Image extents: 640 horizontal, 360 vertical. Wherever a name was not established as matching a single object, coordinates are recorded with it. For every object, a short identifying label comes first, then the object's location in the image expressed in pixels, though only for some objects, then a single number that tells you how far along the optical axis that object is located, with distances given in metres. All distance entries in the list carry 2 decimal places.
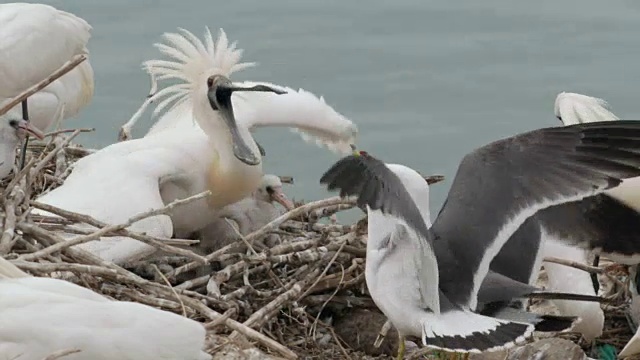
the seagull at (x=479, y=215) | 14.16
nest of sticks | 14.61
